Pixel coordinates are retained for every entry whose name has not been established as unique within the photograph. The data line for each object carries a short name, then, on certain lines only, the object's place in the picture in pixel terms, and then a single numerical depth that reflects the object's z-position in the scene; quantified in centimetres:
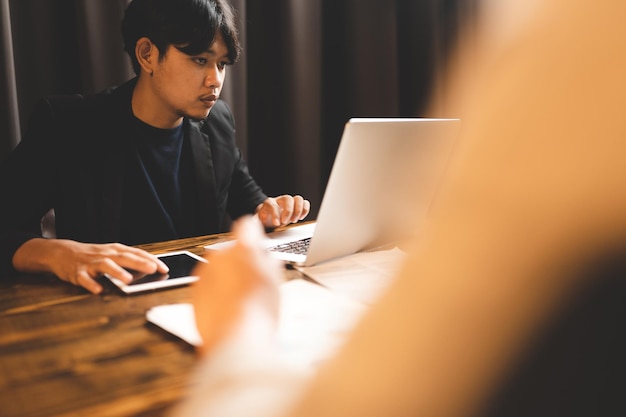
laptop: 96
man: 153
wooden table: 56
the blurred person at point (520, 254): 27
